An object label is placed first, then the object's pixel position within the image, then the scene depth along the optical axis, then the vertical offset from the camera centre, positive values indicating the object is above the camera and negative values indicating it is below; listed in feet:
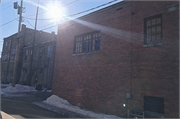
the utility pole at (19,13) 66.55 +24.37
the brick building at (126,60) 25.32 +2.76
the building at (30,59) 75.81 +6.47
